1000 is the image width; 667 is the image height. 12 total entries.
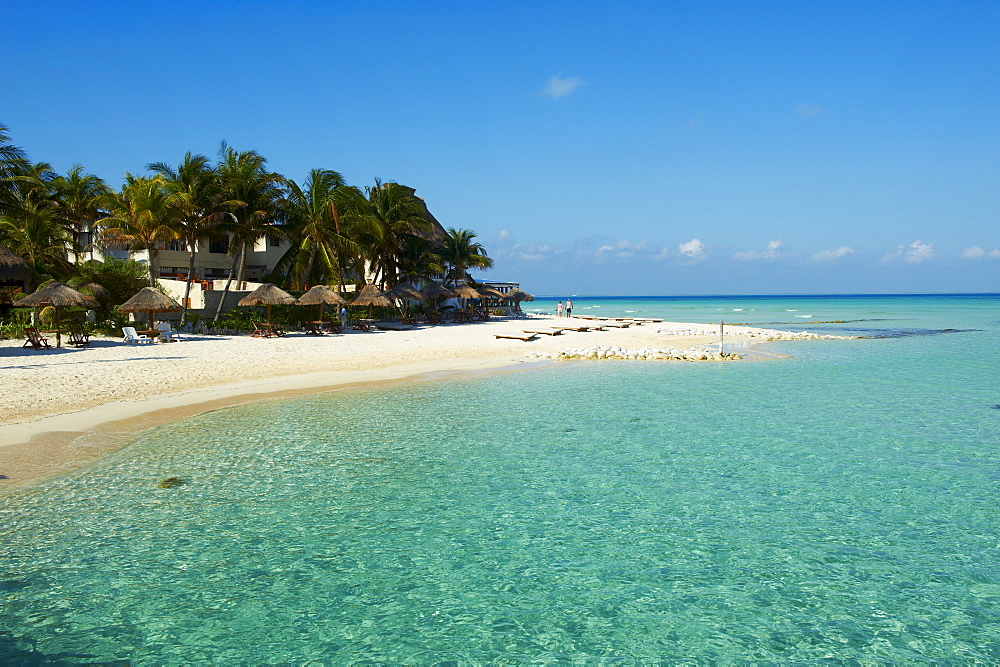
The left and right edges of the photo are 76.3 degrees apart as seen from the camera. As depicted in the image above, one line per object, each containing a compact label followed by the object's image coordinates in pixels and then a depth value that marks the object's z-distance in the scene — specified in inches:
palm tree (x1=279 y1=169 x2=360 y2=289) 1298.0
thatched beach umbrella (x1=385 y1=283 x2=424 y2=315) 1359.5
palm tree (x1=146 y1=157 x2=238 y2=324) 1125.7
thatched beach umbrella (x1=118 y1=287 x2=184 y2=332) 917.2
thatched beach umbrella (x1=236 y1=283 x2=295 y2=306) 1070.4
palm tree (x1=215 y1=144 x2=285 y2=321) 1162.0
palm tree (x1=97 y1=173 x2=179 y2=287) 1112.2
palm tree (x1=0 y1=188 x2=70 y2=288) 1173.7
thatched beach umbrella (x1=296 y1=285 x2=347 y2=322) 1129.4
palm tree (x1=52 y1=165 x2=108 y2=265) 1446.9
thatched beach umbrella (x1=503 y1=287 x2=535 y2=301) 1927.9
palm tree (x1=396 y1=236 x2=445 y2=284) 1535.4
